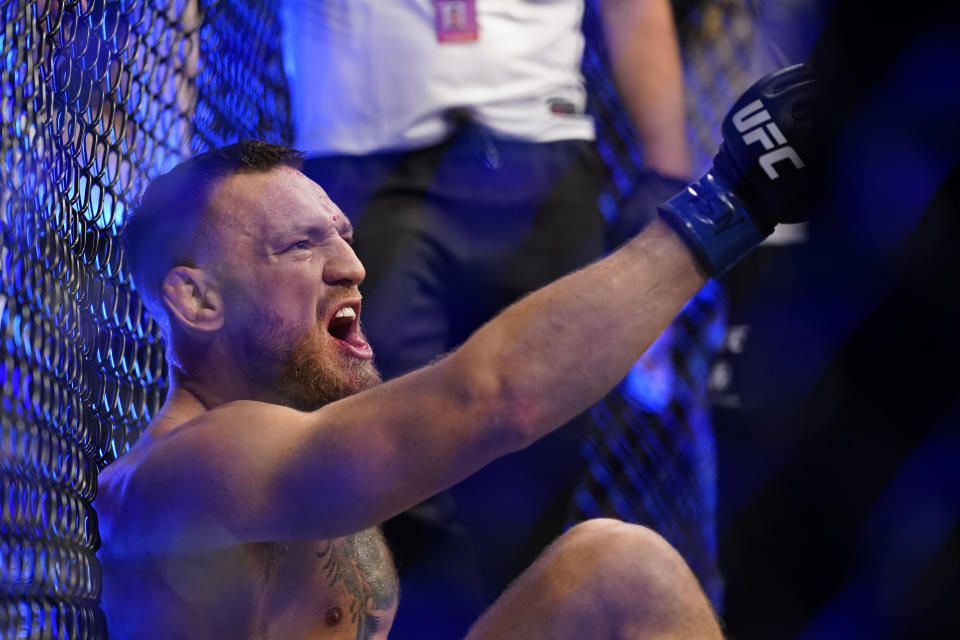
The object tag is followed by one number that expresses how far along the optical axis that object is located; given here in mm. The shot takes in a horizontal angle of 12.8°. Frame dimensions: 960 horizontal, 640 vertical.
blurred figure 4320
